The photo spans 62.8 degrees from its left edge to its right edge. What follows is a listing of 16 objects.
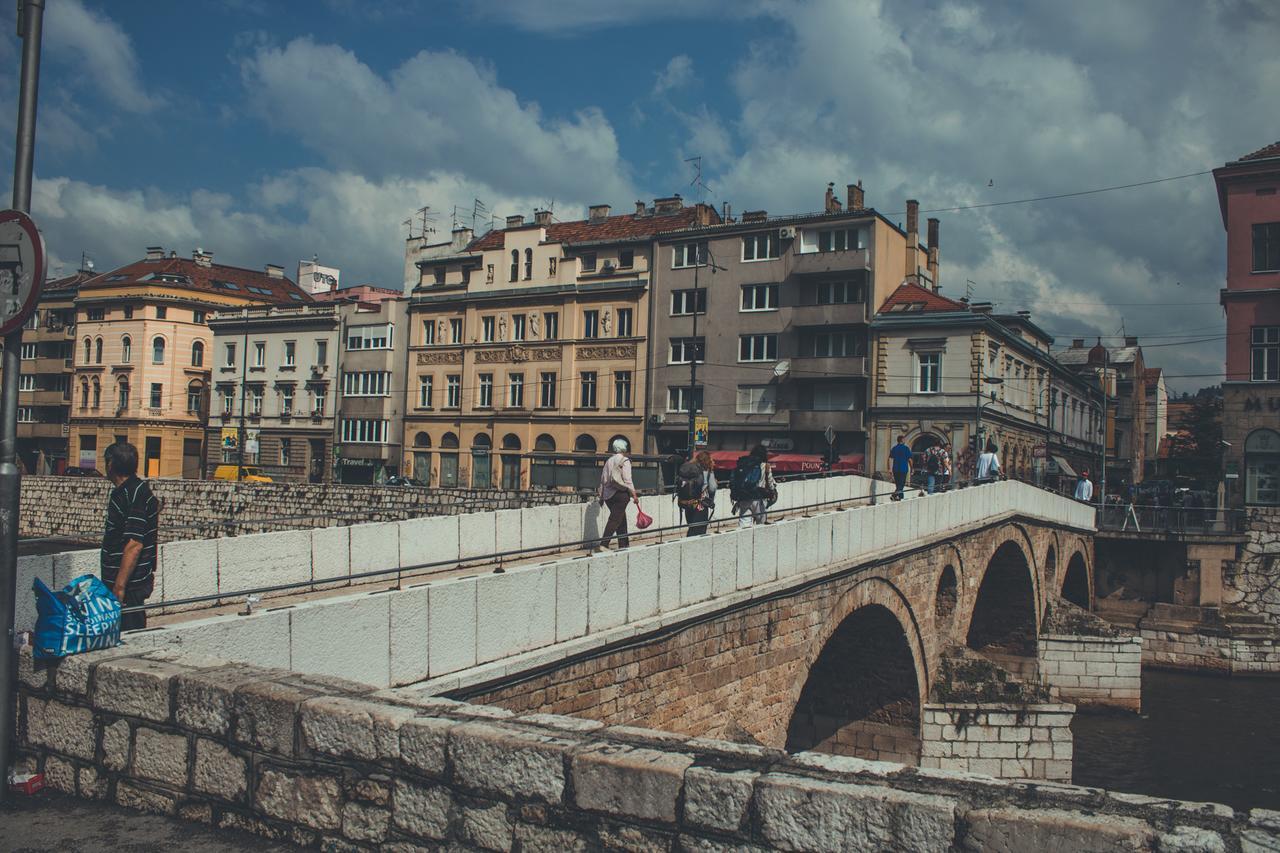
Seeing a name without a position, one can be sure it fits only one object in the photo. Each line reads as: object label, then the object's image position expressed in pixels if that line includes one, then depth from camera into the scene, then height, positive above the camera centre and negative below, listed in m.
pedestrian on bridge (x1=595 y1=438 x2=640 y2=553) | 12.30 -0.28
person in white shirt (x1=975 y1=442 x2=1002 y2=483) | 26.34 +0.21
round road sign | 4.47 +0.78
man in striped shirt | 5.59 -0.46
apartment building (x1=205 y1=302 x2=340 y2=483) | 52.81 +3.41
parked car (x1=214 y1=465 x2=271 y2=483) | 48.98 -0.90
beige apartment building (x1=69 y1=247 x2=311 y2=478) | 58.50 +4.81
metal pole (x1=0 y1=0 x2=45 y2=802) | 4.48 +0.13
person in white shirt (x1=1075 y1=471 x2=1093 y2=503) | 37.91 -0.51
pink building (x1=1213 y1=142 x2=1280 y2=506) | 35.34 +5.15
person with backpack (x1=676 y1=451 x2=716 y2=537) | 13.66 -0.33
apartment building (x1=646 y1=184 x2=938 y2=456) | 40.06 +5.84
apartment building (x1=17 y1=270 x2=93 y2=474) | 63.84 +4.02
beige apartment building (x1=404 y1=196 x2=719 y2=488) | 44.81 +5.37
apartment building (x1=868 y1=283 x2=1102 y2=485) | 38.38 +3.59
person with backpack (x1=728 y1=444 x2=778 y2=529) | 14.94 -0.23
